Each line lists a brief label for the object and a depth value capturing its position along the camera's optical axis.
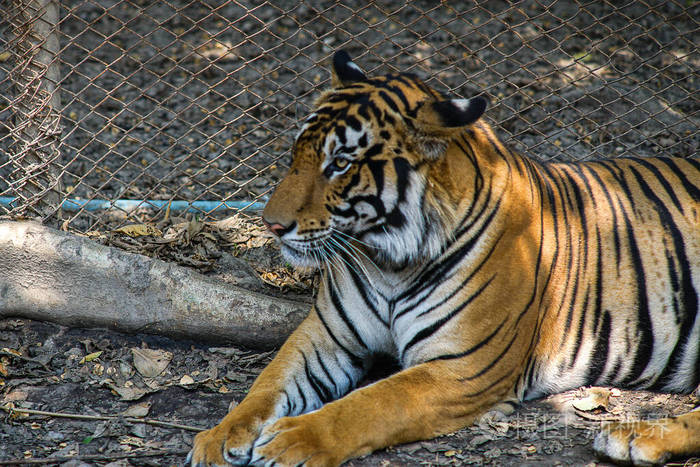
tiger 6.11
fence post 7.98
